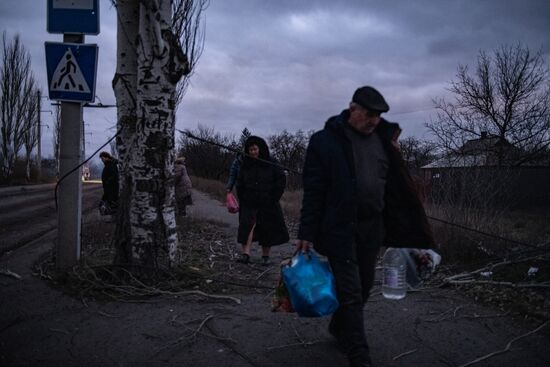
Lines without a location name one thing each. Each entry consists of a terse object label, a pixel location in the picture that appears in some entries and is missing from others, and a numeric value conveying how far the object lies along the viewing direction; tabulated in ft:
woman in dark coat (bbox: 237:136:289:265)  21.88
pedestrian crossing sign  16.81
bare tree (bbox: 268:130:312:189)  136.05
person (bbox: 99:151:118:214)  38.70
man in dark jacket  9.94
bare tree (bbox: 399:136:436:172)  94.38
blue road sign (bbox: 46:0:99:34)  16.74
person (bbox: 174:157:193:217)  39.42
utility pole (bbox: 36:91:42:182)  135.13
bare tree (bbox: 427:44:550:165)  90.22
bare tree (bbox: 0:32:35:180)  116.78
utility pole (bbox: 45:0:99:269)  16.80
